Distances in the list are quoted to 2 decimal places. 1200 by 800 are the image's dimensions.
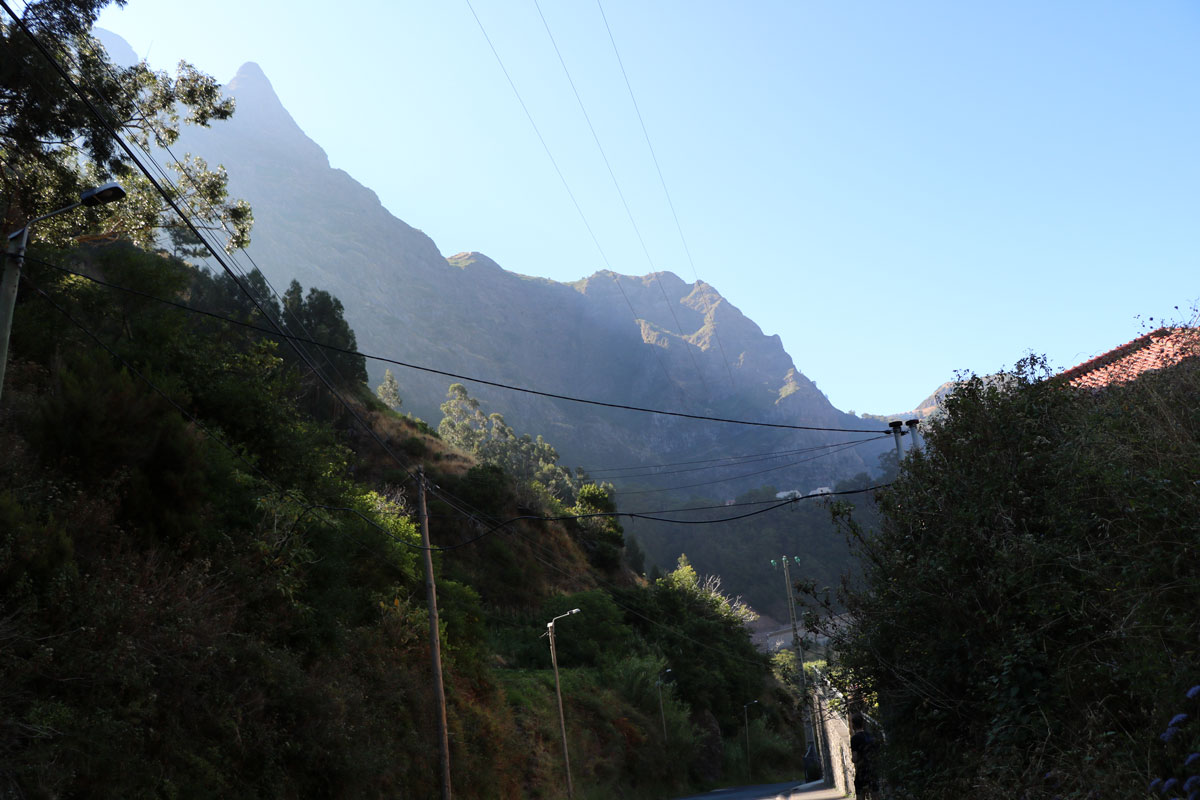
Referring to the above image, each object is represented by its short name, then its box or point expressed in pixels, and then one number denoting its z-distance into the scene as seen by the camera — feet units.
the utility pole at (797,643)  127.07
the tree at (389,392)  310.45
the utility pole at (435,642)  67.15
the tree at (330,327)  178.09
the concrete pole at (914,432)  53.16
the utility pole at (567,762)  105.40
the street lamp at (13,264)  31.86
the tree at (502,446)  263.90
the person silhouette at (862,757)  41.98
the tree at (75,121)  58.59
